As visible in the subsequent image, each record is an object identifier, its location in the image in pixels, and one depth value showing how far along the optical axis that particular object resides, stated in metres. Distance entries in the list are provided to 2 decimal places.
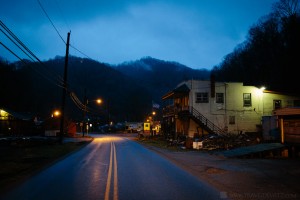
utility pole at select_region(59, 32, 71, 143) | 34.87
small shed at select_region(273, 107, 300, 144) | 22.98
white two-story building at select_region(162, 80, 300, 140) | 42.66
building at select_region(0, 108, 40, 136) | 55.88
